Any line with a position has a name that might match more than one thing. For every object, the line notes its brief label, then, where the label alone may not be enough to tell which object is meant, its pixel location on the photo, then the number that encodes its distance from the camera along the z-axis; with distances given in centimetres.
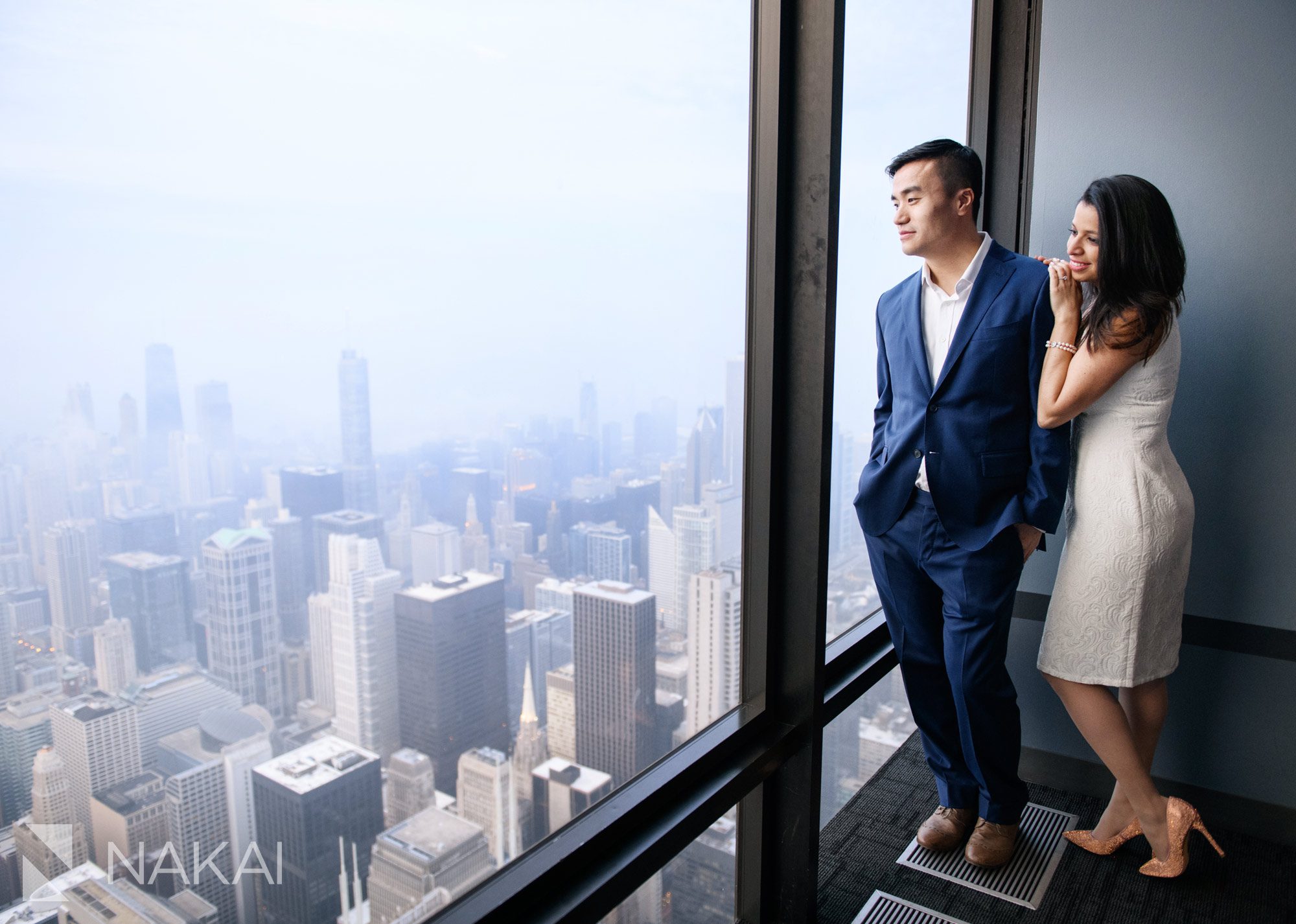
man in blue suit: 177
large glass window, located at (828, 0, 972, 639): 199
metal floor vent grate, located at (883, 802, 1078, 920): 194
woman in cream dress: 175
